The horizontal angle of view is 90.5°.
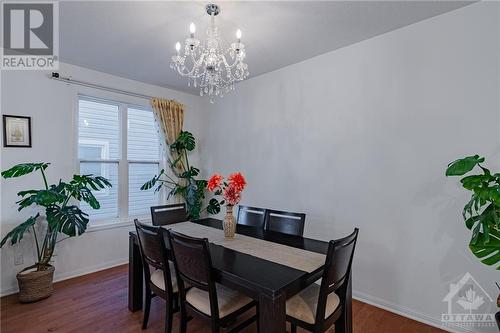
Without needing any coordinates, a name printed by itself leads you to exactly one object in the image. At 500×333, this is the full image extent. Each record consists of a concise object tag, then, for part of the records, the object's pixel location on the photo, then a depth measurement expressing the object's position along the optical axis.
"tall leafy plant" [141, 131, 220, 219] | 3.89
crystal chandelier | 1.96
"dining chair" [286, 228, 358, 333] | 1.45
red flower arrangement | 2.11
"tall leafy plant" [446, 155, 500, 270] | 1.50
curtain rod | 3.01
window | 3.37
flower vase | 2.16
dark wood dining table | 1.31
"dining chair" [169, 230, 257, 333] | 1.53
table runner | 1.66
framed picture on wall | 2.67
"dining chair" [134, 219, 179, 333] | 1.84
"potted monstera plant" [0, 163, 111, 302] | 2.45
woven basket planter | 2.49
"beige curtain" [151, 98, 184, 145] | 3.93
